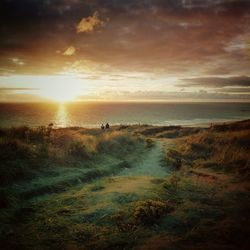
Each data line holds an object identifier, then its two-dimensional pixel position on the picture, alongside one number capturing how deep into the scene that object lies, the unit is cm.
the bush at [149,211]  882
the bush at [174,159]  1889
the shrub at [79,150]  1757
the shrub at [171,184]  1258
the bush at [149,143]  2761
